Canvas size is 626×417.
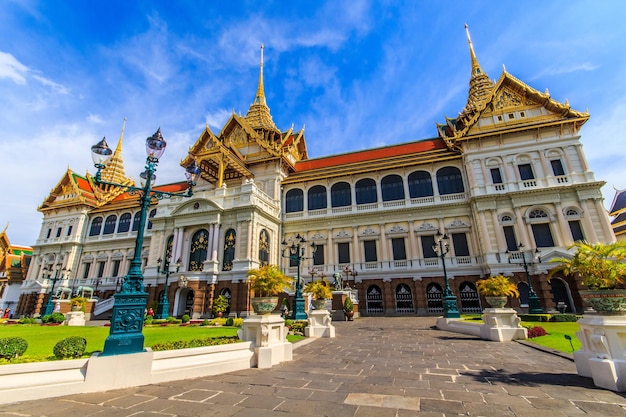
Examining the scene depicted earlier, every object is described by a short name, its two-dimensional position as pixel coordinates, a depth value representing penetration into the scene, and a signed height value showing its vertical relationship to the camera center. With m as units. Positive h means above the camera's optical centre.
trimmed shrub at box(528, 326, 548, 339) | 10.25 -1.17
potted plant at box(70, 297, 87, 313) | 21.84 +0.17
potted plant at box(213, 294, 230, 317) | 19.86 -0.16
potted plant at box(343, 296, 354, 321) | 17.72 -0.41
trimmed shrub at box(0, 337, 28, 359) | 5.18 -0.68
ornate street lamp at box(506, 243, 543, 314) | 15.78 -0.30
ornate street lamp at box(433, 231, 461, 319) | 13.83 -0.33
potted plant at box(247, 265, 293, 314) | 9.12 +0.63
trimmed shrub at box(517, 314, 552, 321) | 14.23 -0.93
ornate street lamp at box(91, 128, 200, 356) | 4.82 -0.03
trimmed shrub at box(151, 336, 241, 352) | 7.04 -0.94
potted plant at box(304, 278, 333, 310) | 13.36 +0.32
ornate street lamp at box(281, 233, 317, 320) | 13.88 -0.18
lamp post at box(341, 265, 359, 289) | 22.42 +2.04
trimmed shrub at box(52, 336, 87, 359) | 5.30 -0.72
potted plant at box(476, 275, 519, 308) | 11.01 +0.29
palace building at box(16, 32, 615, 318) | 20.38 +6.55
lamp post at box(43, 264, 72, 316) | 31.79 +3.79
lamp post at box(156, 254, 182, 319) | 20.06 +0.03
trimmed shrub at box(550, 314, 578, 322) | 13.84 -0.96
